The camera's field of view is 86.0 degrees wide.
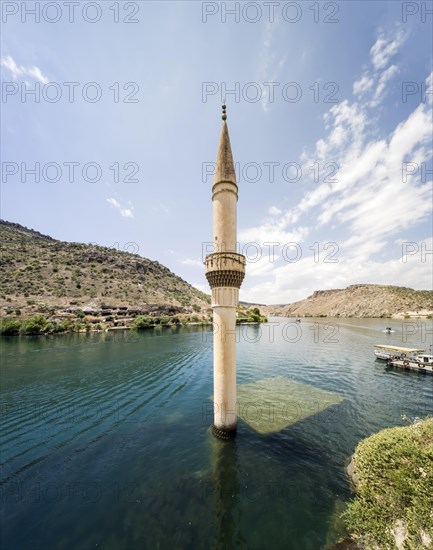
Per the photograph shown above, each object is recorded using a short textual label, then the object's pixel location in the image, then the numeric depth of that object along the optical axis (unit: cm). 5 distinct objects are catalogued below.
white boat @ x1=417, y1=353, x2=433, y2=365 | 2972
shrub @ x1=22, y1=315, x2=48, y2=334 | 5744
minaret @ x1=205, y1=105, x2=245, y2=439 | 1128
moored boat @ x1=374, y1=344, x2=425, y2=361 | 3183
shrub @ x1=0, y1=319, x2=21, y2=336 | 5596
